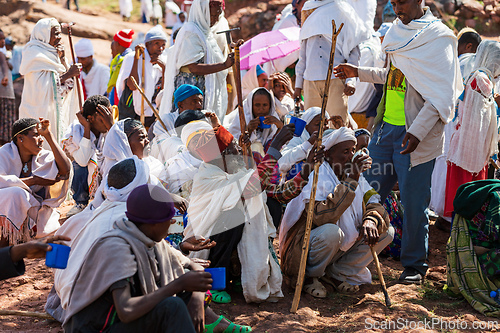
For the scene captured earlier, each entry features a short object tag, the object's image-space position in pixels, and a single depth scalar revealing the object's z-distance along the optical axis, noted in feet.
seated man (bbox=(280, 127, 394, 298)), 15.26
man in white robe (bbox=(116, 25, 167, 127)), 26.71
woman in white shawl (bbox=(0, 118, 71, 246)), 18.17
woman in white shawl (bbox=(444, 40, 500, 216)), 19.16
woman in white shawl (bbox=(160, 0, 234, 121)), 21.57
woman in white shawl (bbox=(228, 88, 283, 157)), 20.99
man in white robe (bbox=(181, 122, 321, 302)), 14.78
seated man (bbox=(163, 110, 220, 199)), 16.63
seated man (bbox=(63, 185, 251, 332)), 9.43
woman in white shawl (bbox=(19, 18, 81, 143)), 26.63
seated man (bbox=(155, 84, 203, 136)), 20.18
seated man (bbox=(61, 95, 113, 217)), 20.57
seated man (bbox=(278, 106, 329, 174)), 17.21
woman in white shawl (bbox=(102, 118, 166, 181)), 17.21
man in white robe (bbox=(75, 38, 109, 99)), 32.42
